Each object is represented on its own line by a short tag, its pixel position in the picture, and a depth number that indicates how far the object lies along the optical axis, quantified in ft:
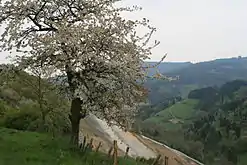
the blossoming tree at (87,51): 59.62
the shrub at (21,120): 103.40
